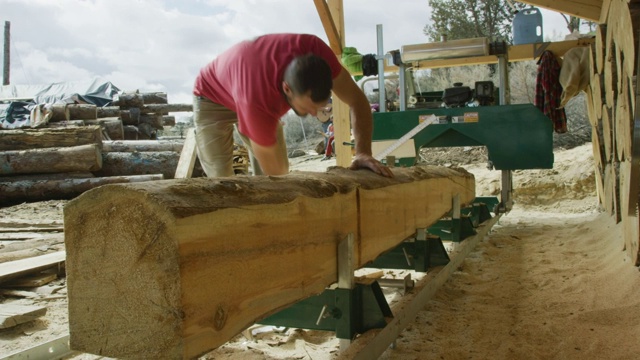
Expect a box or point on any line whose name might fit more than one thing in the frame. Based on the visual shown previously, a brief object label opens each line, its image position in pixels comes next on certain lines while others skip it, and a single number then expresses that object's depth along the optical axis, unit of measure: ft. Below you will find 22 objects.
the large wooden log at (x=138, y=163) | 25.63
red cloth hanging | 15.88
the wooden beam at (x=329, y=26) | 18.11
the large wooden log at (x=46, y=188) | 23.13
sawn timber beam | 3.38
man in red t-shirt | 7.53
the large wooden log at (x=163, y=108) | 51.03
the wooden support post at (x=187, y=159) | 23.98
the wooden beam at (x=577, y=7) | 14.63
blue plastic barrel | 18.71
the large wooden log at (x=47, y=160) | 23.80
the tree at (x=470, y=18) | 53.67
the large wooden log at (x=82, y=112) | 40.24
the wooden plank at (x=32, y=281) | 10.97
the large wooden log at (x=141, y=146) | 29.27
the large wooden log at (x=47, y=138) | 24.91
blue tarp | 43.45
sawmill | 3.43
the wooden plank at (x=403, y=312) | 5.42
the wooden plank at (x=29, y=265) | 10.87
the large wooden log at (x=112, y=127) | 39.47
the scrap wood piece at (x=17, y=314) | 8.34
